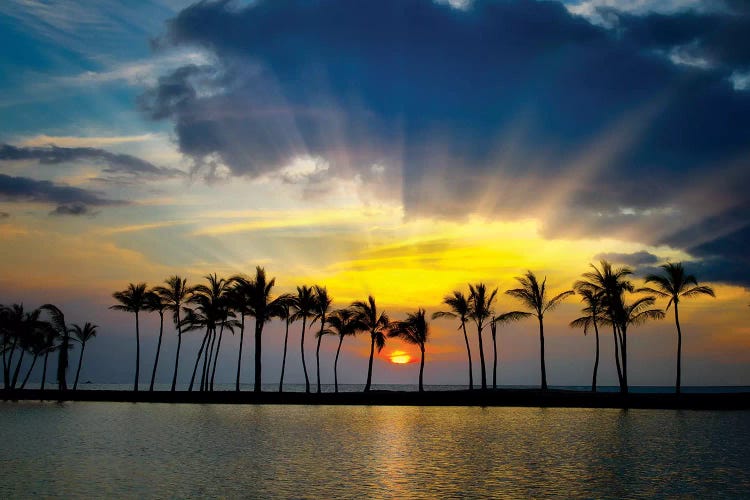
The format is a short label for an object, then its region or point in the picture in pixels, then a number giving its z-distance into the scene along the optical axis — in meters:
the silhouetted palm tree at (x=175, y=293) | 80.12
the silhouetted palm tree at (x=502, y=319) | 70.84
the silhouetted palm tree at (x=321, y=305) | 79.31
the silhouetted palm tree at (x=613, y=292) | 66.19
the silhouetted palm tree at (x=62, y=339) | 84.25
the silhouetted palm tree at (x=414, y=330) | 79.94
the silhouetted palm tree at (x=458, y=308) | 76.19
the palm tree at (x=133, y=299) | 81.19
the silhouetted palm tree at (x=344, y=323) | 80.50
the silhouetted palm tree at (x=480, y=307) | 75.25
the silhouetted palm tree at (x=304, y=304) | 78.62
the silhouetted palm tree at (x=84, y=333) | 89.16
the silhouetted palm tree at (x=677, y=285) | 60.41
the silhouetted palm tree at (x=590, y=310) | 68.94
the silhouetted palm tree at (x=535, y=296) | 69.94
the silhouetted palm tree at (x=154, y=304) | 80.94
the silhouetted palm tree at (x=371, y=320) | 80.93
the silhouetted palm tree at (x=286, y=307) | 77.12
